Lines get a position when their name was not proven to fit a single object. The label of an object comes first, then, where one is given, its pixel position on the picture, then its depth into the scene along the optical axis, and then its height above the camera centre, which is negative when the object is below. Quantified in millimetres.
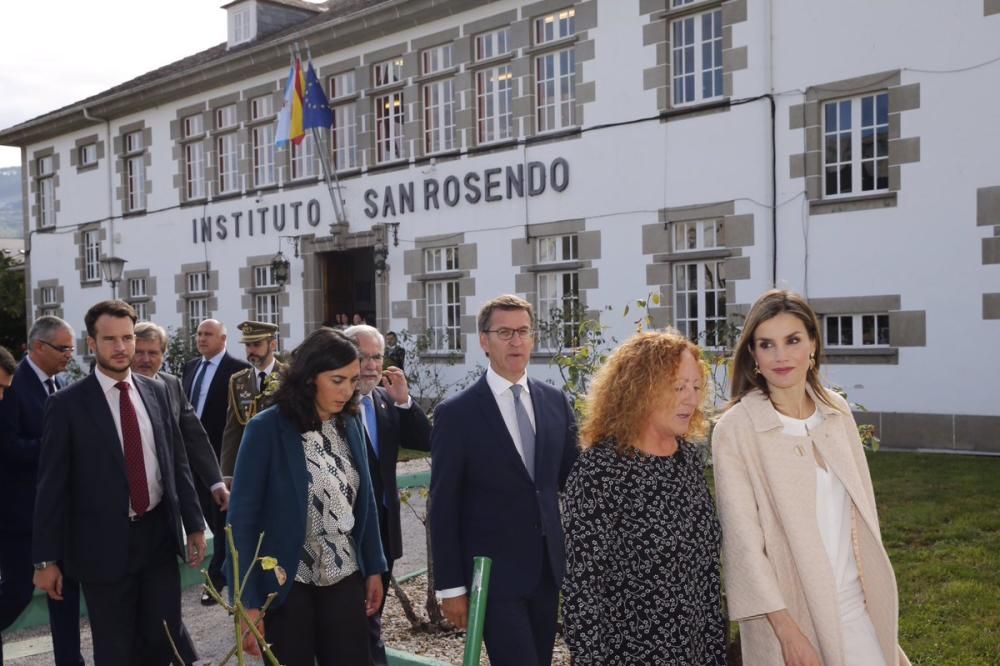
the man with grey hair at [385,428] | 5098 -654
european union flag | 17578 +3444
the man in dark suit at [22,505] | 5082 -1023
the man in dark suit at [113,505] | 4352 -860
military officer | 7047 -560
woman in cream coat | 3135 -715
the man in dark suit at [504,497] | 3838 -766
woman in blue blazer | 3820 -801
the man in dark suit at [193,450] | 4889 -747
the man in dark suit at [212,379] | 7828 -566
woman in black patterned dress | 3148 -737
